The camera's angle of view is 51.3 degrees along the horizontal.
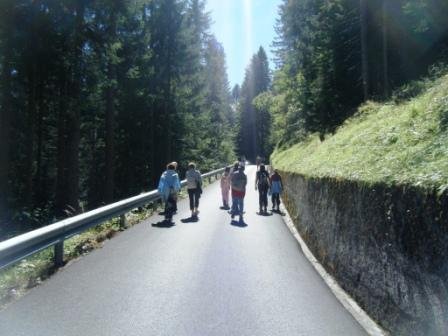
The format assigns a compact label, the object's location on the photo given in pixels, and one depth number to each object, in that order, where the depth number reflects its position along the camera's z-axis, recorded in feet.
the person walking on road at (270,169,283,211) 60.13
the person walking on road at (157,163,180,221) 48.42
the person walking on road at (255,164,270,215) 58.03
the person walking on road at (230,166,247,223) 52.75
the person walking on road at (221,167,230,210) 64.02
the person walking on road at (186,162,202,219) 55.01
